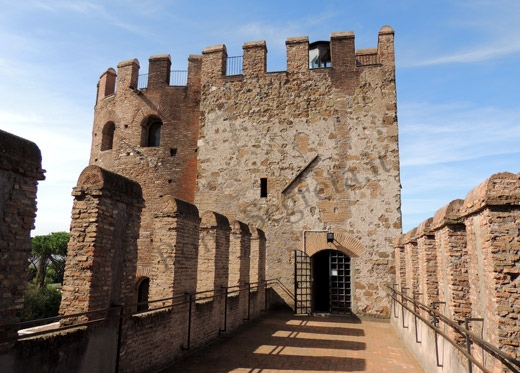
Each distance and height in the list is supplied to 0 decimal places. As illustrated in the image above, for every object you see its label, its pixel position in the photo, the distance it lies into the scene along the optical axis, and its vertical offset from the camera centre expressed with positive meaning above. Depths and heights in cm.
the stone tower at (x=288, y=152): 1303 +382
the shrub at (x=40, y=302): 1987 -256
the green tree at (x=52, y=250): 3172 +33
